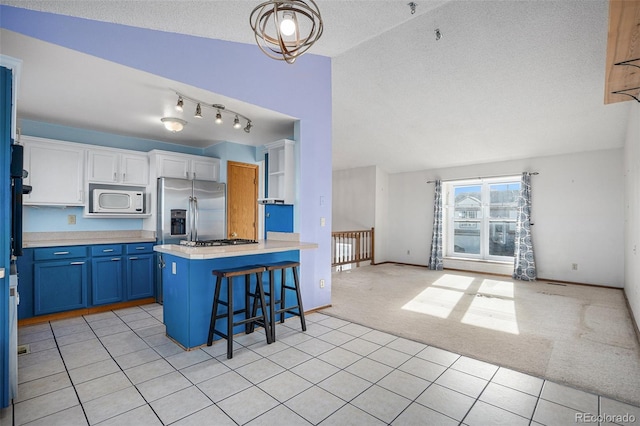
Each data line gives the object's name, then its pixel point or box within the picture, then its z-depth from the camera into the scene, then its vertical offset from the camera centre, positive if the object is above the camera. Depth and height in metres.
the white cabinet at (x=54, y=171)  3.71 +0.50
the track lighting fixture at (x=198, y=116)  3.23 +1.15
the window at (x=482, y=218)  6.59 -0.06
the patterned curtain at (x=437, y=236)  7.14 -0.49
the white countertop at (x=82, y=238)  3.75 -0.35
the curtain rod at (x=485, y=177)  6.02 +0.80
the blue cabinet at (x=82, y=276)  3.49 -0.78
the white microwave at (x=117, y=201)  4.18 +0.16
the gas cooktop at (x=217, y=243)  3.08 -0.31
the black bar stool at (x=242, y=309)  2.74 -0.87
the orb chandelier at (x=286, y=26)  1.69 +1.06
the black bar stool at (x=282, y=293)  3.07 -0.84
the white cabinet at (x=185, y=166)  4.55 +0.73
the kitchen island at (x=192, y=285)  2.87 -0.70
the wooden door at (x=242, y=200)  5.18 +0.22
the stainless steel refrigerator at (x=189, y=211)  4.38 +0.03
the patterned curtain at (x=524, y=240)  5.95 -0.47
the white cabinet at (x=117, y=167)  4.14 +0.64
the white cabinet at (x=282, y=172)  3.99 +0.54
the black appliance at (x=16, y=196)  2.03 +0.11
